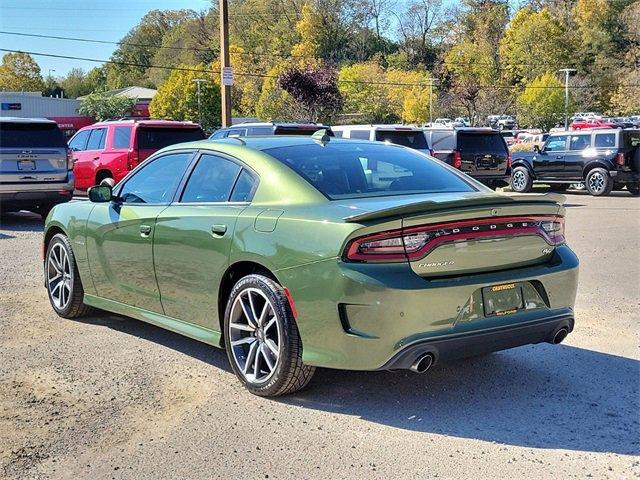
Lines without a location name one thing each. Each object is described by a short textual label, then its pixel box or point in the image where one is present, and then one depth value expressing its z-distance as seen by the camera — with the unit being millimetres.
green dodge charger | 3846
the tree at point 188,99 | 69062
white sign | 19578
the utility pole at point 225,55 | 20406
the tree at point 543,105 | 67875
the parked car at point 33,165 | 12820
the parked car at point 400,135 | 16344
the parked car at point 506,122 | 69500
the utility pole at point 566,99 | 60359
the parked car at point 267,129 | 15352
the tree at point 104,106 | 75312
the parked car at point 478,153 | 17578
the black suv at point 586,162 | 19031
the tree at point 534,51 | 82312
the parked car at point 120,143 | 14883
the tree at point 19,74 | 95812
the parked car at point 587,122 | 54469
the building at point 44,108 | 68938
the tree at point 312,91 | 52250
